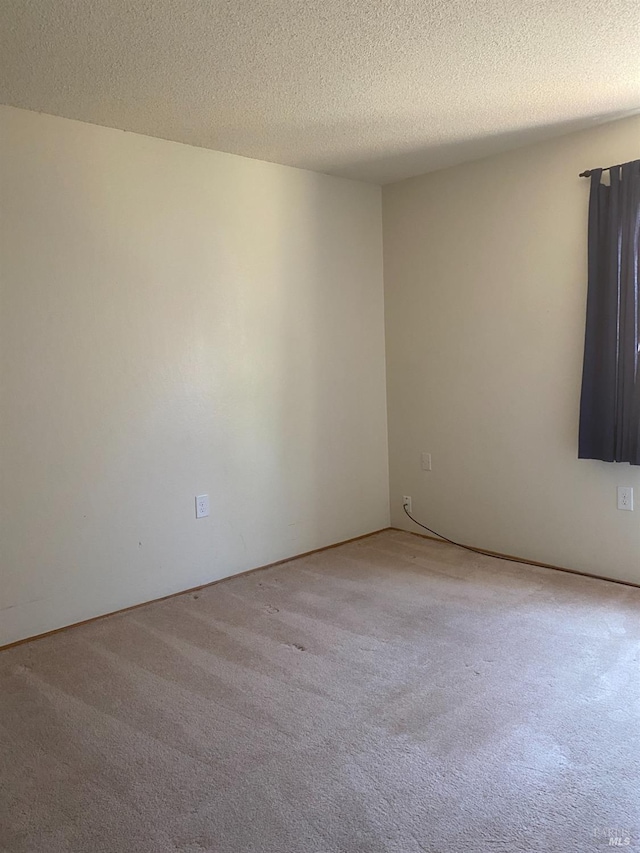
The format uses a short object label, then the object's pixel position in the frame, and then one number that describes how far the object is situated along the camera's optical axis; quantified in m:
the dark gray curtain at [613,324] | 3.29
